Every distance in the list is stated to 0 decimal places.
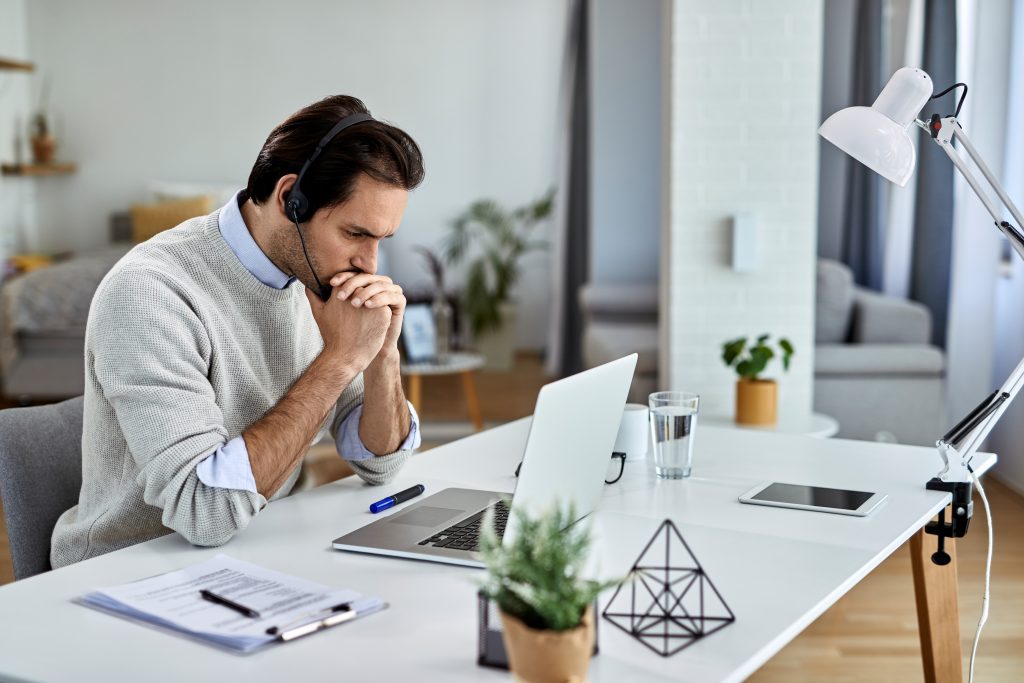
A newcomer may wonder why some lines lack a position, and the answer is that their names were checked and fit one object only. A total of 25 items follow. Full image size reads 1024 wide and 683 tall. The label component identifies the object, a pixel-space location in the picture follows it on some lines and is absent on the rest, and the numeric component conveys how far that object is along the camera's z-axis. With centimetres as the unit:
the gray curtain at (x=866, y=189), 521
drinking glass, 170
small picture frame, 464
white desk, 102
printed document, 108
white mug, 181
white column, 344
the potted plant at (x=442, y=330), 477
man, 141
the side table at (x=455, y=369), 446
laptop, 115
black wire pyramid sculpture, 107
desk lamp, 162
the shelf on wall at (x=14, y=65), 636
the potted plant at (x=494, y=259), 678
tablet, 151
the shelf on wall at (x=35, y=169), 674
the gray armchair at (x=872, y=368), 384
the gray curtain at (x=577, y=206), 630
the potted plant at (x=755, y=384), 333
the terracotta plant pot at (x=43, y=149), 709
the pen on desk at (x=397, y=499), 154
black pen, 112
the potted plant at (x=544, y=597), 82
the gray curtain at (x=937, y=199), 418
